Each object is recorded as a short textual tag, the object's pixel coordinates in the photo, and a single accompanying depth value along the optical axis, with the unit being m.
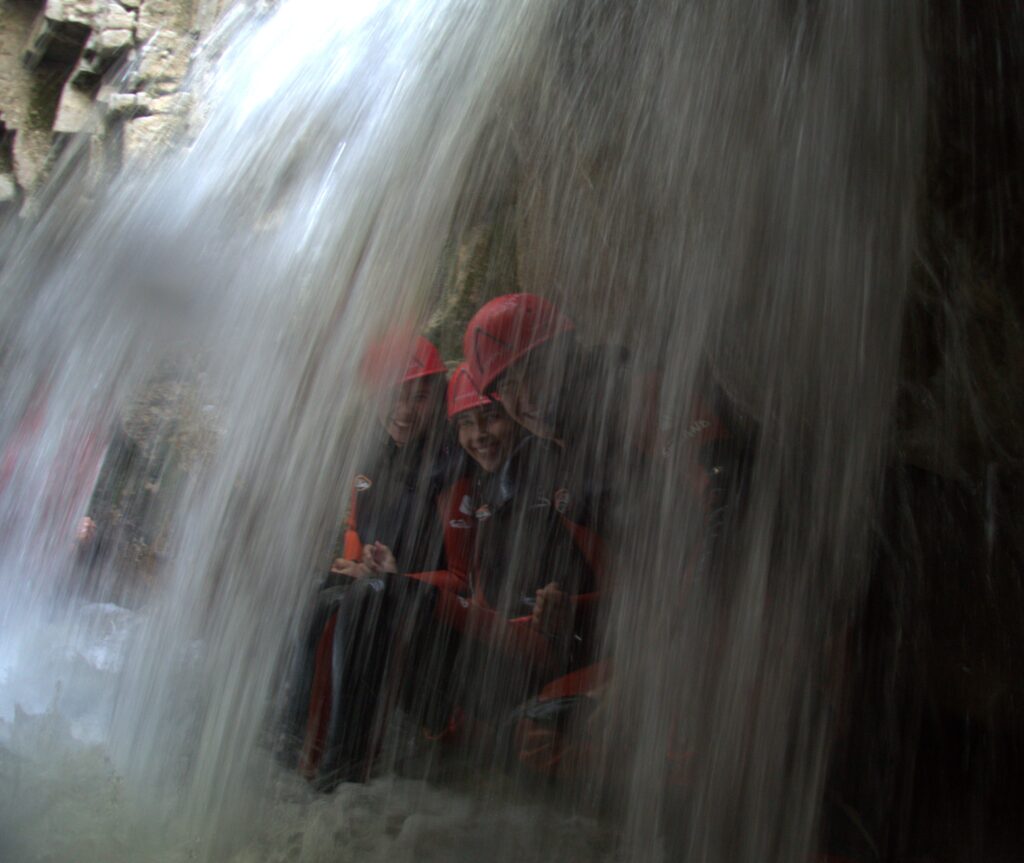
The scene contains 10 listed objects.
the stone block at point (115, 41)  6.39
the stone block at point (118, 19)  6.44
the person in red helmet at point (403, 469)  2.68
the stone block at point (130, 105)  5.46
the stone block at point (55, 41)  6.94
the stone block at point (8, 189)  7.15
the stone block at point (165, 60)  5.72
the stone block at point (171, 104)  4.96
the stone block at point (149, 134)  4.74
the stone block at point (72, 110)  6.65
